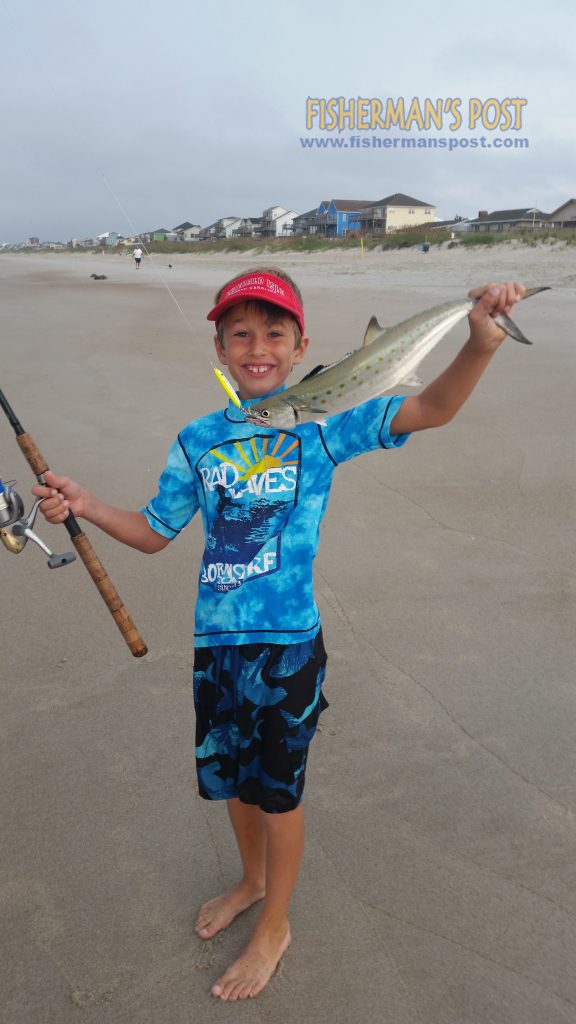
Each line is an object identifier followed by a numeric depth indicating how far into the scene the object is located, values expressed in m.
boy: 1.85
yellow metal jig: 1.84
